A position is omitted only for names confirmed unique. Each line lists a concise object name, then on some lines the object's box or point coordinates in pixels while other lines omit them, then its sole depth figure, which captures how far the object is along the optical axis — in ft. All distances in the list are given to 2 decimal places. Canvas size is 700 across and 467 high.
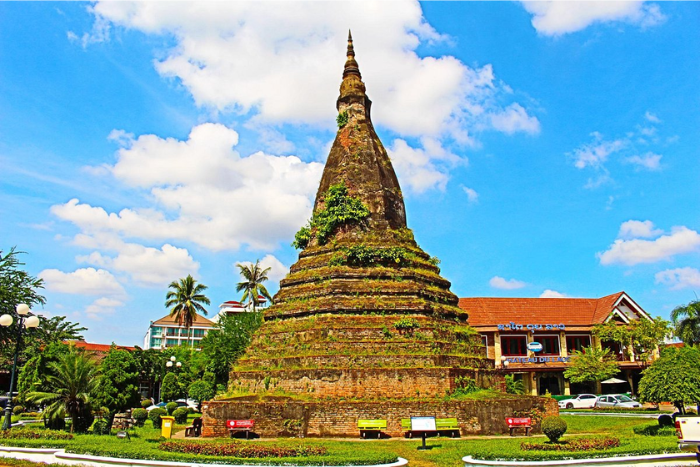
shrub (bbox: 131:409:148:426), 75.51
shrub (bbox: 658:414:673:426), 58.18
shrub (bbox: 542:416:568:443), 44.96
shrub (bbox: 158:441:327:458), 40.75
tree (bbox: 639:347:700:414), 54.75
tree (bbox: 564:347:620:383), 123.95
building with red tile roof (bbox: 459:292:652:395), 133.08
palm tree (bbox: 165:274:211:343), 171.63
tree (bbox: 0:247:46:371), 83.30
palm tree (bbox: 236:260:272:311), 167.73
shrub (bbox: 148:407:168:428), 76.33
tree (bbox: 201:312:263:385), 115.85
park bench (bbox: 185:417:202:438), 61.03
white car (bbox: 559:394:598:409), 115.65
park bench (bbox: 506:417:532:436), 57.47
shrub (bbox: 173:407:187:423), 82.38
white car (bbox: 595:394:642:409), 102.82
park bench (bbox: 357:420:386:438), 55.36
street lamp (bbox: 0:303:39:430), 49.17
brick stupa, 58.18
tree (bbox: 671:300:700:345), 135.23
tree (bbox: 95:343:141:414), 54.90
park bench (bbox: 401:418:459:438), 55.83
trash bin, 57.31
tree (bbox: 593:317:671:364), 130.11
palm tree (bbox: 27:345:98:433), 56.90
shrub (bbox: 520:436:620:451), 41.83
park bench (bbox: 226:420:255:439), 55.83
